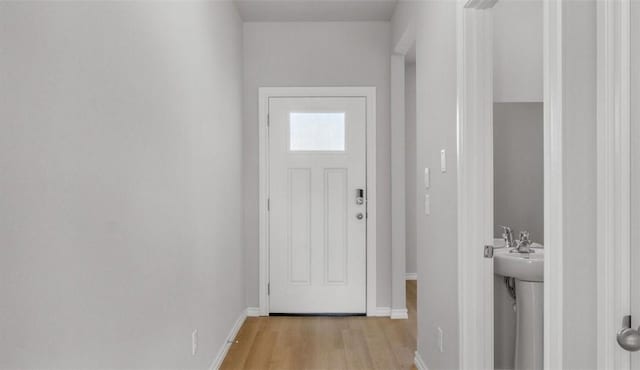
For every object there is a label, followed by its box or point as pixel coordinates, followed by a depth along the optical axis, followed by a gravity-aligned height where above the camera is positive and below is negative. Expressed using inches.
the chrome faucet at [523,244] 91.6 -13.4
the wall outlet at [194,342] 90.6 -33.2
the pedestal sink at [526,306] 84.9 -25.2
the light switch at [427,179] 103.4 +0.4
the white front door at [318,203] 153.9 -7.6
